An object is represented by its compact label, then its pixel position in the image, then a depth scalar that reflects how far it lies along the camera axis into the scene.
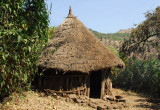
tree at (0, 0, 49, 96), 3.63
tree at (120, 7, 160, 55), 11.16
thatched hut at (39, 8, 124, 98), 7.64
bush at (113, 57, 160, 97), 12.34
